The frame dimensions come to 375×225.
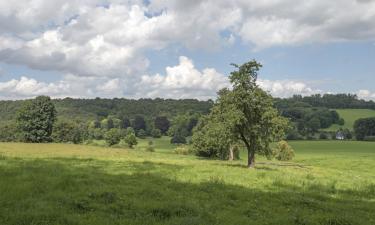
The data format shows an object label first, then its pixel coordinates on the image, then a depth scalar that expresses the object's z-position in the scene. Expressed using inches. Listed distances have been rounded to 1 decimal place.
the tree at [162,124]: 7637.8
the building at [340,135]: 6748.0
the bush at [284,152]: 4416.8
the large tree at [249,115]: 1583.4
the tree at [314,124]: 7027.6
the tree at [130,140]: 5403.5
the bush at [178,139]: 6451.8
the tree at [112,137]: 5684.1
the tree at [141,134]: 7334.2
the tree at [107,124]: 7401.6
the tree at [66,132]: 4859.7
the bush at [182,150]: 4337.4
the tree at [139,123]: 7649.6
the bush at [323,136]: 6736.7
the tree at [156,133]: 7357.3
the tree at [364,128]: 6461.6
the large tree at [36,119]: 4340.6
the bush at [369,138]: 6361.7
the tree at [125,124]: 7722.4
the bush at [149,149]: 4790.8
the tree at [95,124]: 7342.5
